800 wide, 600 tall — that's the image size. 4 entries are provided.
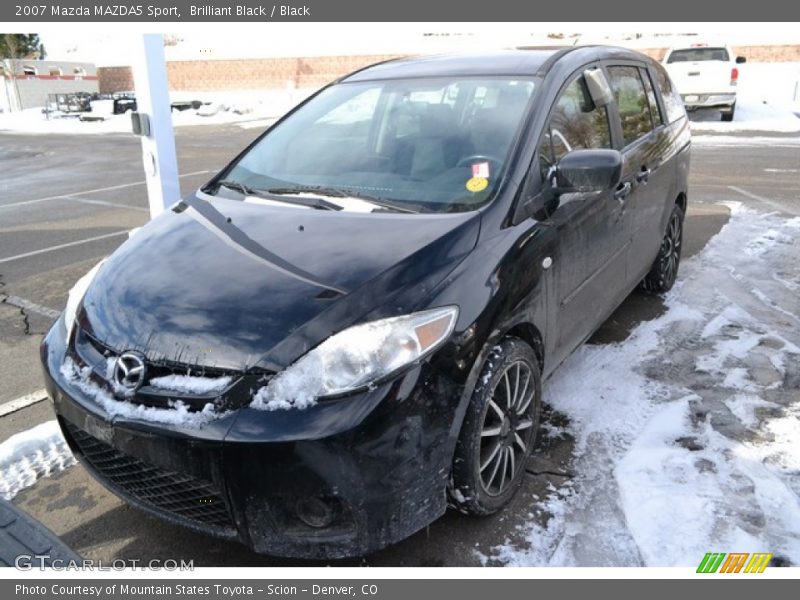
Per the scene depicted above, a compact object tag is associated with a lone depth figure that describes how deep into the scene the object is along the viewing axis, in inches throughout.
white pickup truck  631.8
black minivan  81.4
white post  185.8
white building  1525.6
